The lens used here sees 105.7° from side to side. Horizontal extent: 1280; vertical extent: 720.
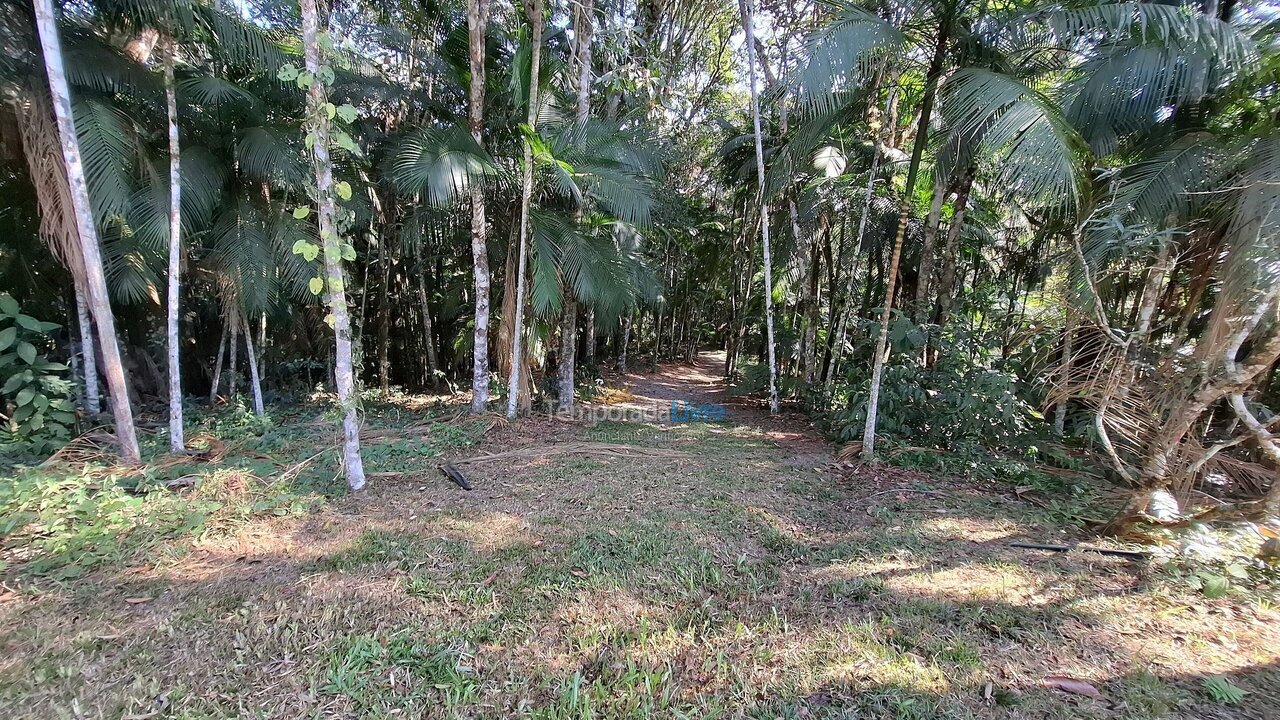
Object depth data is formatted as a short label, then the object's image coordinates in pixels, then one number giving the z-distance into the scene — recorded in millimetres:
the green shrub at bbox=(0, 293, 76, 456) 4109
